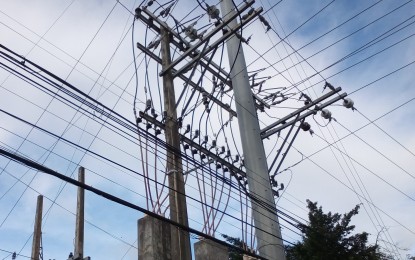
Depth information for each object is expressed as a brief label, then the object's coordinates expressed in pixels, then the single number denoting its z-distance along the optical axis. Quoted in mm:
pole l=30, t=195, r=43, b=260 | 15065
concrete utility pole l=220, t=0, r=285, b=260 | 8727
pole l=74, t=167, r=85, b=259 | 13436
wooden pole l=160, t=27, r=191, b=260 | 7668
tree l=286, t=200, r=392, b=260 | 21422
